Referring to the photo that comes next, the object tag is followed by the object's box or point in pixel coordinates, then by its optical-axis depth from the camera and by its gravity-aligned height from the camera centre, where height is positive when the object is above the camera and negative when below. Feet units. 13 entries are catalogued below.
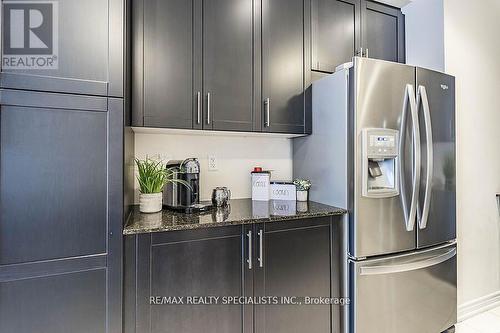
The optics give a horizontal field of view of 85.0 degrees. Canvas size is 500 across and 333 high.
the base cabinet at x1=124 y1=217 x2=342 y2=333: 4.14 -1.88
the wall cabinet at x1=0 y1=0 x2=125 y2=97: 3.57 +1.67
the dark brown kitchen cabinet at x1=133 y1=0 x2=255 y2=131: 5.10 +2.08
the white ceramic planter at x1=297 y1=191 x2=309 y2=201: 6.49 -0.67
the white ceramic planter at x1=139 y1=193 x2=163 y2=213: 5.19 -0.66
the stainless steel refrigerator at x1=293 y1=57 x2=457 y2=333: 5.35 -0.35
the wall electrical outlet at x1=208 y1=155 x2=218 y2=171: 6.80 +0.12
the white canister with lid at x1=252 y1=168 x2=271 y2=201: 6.66 -0.43
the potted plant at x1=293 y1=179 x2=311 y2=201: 6.48 -0.51
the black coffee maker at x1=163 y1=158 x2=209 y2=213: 5.50 -0.39
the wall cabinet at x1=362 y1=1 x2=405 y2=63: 7.23 +3.71
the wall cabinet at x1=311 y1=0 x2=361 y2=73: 6.64 +3.40
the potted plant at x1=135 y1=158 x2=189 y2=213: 5.20 -0.33
